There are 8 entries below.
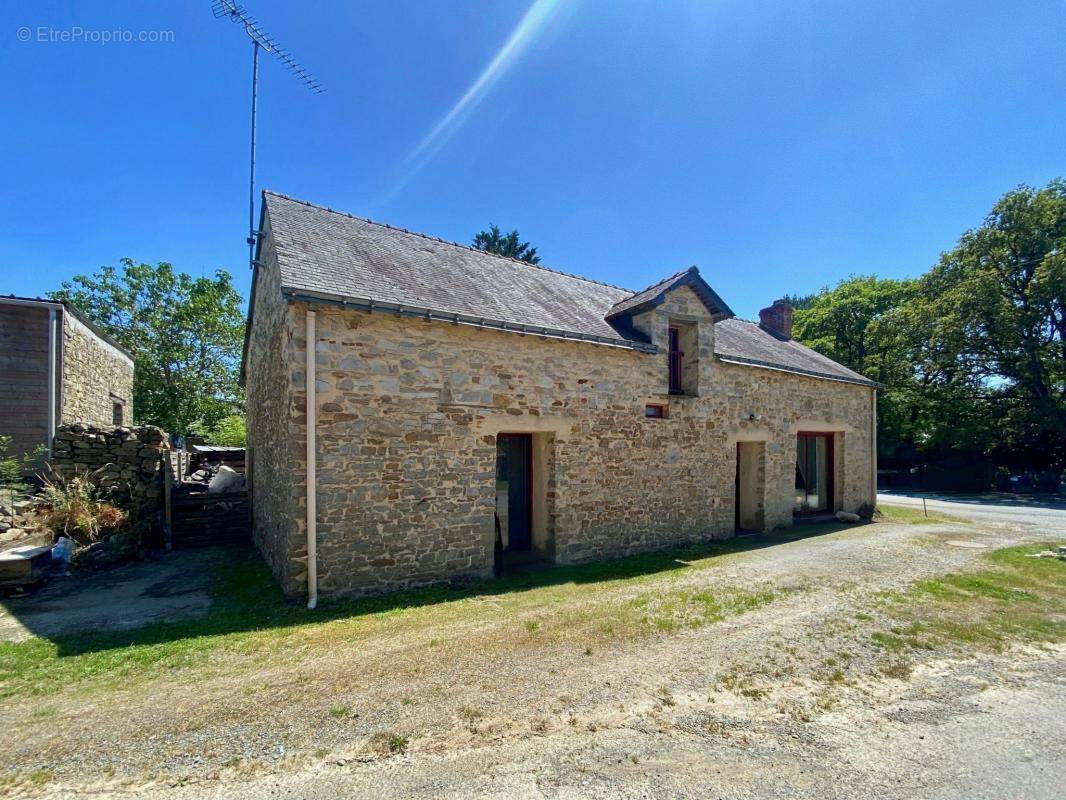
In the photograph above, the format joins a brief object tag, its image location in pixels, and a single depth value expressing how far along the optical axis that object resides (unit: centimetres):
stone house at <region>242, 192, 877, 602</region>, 636
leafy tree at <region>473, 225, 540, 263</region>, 3178
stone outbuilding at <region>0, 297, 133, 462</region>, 1023
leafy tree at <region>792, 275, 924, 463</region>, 2733
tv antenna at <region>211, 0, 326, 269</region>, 860
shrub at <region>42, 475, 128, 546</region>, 781
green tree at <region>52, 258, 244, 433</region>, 2234
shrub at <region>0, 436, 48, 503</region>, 873
